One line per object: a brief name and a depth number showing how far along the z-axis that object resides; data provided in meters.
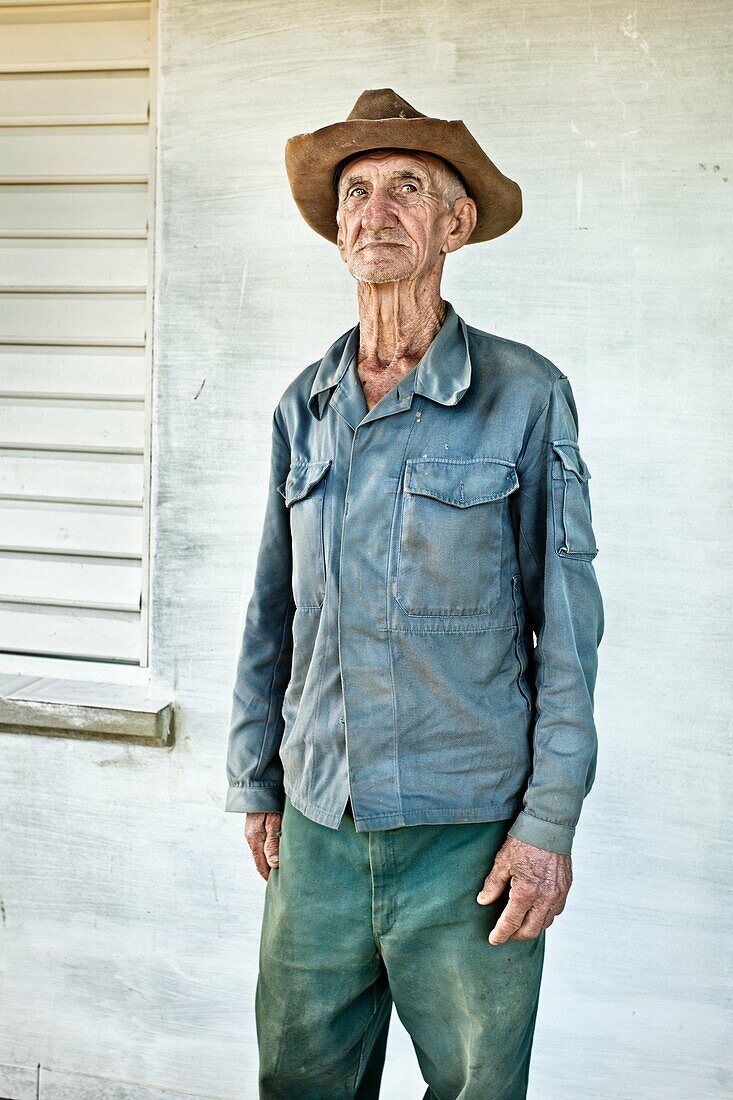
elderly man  1.68
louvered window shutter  2.75
